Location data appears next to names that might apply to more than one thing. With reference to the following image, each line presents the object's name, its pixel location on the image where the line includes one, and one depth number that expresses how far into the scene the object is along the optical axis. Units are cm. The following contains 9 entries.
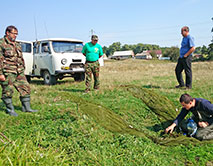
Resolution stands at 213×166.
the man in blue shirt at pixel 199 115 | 407
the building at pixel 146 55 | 10921
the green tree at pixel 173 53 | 6481
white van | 900
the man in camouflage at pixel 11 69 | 425
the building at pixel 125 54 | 11231
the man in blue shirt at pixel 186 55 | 717
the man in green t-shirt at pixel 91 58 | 682
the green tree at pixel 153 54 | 9478
